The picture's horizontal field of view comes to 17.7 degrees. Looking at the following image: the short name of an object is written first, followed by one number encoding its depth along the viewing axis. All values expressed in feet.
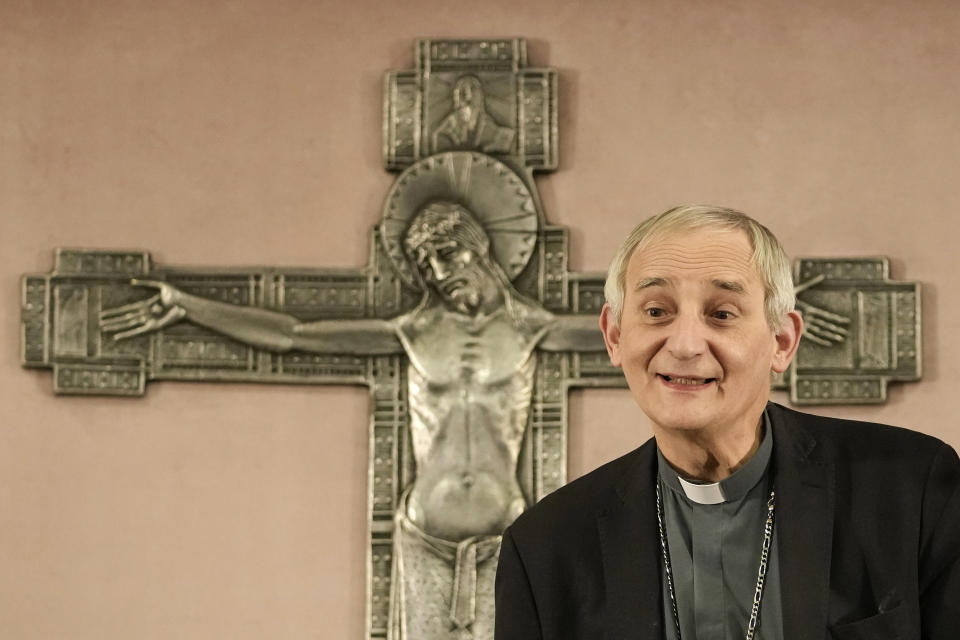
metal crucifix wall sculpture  13.94
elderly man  9.42
